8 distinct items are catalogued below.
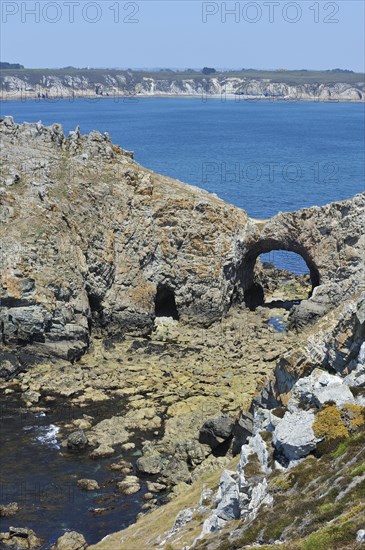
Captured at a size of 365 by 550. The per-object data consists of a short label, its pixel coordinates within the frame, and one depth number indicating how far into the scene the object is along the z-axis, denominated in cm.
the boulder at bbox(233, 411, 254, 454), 3781
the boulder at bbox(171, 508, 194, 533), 2961
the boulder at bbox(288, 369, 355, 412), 2785
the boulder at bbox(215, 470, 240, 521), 2634
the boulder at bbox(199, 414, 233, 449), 4309
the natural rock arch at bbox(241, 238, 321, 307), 6700
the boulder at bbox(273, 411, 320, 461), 2664
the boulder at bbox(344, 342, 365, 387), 2888
